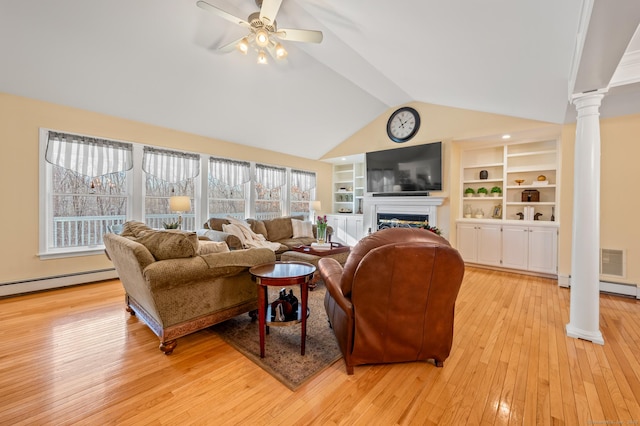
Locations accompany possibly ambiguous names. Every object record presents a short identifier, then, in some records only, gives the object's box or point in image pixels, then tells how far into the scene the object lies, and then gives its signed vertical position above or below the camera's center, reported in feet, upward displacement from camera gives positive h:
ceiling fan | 7.79 +5.95
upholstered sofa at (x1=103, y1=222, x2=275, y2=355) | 6.67 -1.92
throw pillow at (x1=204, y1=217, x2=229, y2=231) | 15.07 -0.81
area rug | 6.19 -3.80
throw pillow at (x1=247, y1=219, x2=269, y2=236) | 16.52 -1.12
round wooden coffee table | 6.76 -1.93
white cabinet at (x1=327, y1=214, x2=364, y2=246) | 22.47 -1.53
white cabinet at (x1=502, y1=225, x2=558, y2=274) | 13.97 -2.06
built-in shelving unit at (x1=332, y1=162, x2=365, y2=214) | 24.43 +2.22
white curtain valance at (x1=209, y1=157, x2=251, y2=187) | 17.33 +2.66
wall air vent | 11.75 -2.35
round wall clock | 18.40 +6.24
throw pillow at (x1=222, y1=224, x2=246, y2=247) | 14.16 -1.19
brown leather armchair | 5.63 -1.99
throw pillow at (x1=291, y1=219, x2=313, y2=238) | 18.21 -1.36
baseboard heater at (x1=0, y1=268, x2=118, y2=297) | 10.85 -3.33
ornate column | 7.91 -0.33
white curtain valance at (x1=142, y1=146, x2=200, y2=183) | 14.52 +2.63
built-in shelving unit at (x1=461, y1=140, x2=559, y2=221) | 15.49 +2.09
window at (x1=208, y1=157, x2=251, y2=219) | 17.49 +1.59
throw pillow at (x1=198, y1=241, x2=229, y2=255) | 7.97 -1.20
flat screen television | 17.38 +2.92
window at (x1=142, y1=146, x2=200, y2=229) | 14.73 +1.65
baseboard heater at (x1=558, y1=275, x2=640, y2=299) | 11.46 -3.46
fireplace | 17.39 -0.06
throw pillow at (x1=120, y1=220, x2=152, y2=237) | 8.50 -0.68
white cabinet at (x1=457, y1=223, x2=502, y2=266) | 15.70 -1.99
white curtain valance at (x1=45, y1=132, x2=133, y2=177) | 11.91 +2.64
